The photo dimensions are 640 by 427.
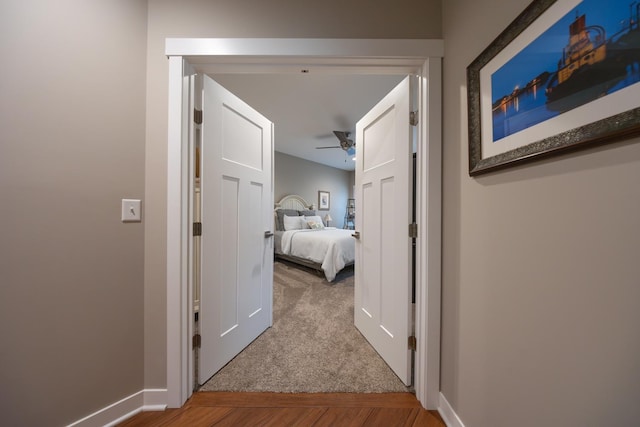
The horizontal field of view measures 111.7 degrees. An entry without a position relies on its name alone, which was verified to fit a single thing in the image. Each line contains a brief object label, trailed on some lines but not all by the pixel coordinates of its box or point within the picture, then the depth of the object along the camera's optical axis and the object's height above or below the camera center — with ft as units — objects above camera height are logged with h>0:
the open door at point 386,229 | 4.38 -0.34
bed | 10.86 -1.60
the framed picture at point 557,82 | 1.61 +1.26
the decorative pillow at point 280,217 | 15.71 -0.21
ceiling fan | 12.20 +4.29
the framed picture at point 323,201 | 21.86 +1.40
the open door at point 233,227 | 4.45 -0.32
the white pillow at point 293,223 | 15.25 -0.62
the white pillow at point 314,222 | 15.87 -0.57
